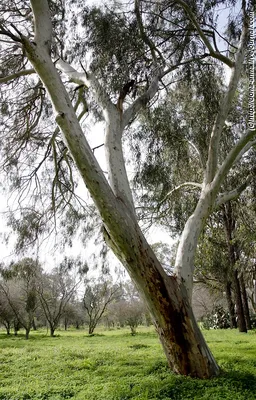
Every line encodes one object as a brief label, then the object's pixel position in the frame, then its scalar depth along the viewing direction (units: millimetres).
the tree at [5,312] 18381
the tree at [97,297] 17281
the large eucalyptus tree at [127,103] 3596
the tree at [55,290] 16438
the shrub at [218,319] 16370
